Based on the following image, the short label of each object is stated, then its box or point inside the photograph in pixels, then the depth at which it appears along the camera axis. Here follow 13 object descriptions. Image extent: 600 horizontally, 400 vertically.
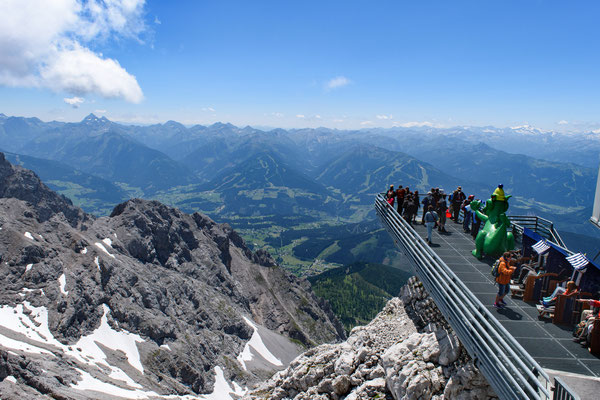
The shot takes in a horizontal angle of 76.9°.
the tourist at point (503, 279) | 14.30
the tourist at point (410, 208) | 26.00
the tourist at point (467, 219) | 25.93
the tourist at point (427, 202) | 25.26
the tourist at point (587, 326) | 12.08
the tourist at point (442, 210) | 25.03
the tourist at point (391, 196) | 28.58
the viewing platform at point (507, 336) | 9.65
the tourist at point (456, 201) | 28.81
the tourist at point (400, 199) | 27.05
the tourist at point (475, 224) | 24.31
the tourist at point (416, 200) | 26.15
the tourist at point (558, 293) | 13.69
